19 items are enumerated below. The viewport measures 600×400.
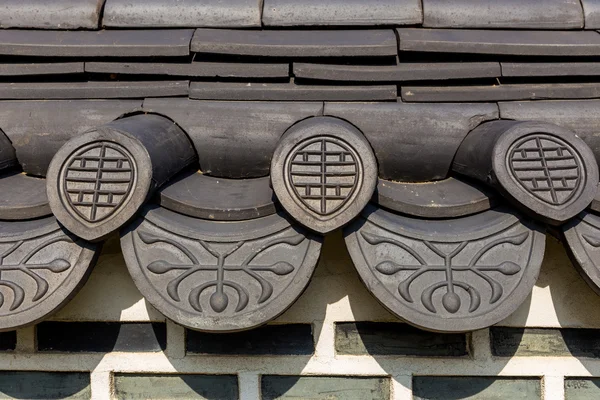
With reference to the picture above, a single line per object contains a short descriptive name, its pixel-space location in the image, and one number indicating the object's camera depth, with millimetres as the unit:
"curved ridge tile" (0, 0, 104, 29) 1991
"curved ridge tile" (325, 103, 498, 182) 1793
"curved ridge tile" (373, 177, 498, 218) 1638
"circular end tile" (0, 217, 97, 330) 1564
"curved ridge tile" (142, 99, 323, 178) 1810
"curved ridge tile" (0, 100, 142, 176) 1870
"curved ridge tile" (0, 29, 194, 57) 1908
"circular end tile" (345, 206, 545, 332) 1526
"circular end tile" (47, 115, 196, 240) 1515
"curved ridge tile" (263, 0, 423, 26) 1943
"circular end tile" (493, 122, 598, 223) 1524
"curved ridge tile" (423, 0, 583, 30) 1950
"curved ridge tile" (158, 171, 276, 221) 1617
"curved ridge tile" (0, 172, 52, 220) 1640
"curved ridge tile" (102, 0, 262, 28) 1976
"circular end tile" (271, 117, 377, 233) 1506
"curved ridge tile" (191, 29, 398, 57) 1864
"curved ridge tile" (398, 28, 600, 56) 1865
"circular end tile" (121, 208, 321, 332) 1515
